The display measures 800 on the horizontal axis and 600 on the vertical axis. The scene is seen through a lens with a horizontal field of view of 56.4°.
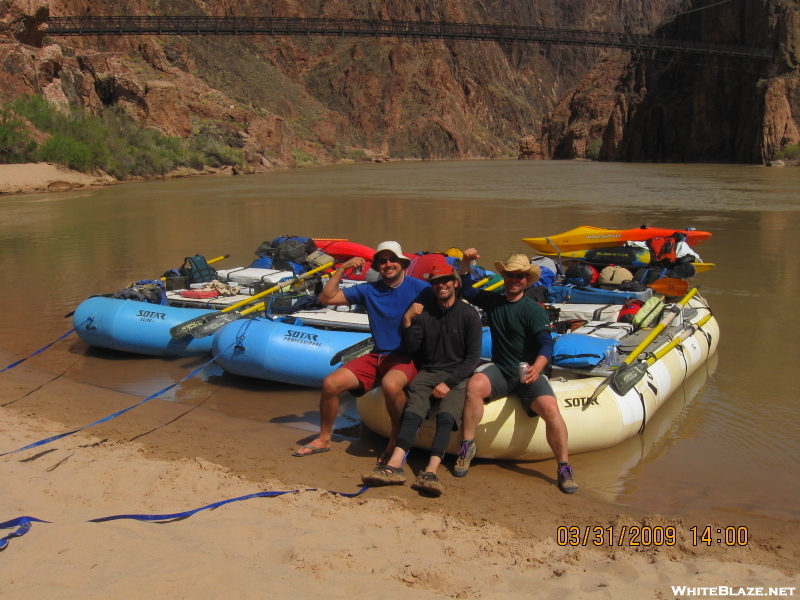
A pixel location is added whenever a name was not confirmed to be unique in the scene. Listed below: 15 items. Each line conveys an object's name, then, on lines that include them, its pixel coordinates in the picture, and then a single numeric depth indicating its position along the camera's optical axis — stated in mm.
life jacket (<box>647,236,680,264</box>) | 8695
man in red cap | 4434
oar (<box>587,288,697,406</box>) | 5112
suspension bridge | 61188
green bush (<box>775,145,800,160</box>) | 50531
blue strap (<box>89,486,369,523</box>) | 3607
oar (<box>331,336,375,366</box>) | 5545
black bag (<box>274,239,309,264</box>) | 9383
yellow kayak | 9492
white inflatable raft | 4707
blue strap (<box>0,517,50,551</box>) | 3227
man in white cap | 4676
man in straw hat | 4488
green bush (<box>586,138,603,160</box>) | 83375
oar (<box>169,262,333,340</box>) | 6961
